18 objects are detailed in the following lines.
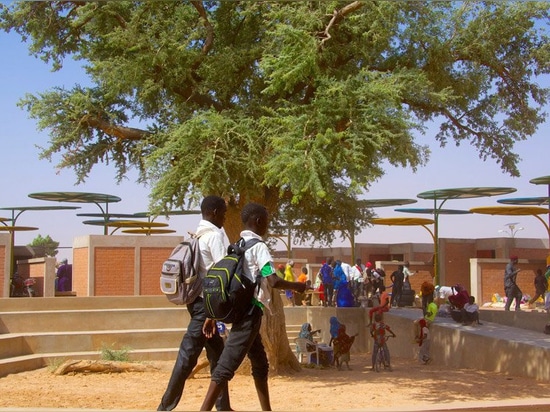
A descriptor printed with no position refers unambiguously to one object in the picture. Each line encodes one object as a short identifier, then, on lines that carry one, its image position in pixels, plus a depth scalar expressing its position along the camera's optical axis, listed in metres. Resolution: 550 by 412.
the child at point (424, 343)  14.86
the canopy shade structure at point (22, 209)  28.27
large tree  10.91
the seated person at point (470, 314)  16.12
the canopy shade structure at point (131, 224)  29.52
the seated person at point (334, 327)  14.29
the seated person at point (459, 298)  16.28
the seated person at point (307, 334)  14.30
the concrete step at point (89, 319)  14.58
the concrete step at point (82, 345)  13.23
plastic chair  14.24
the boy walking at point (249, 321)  5.87
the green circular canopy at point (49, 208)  28.19
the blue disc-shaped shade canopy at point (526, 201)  27.67
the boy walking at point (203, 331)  6.41
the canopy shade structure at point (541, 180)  21.97
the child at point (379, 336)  13.24
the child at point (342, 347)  13.64
